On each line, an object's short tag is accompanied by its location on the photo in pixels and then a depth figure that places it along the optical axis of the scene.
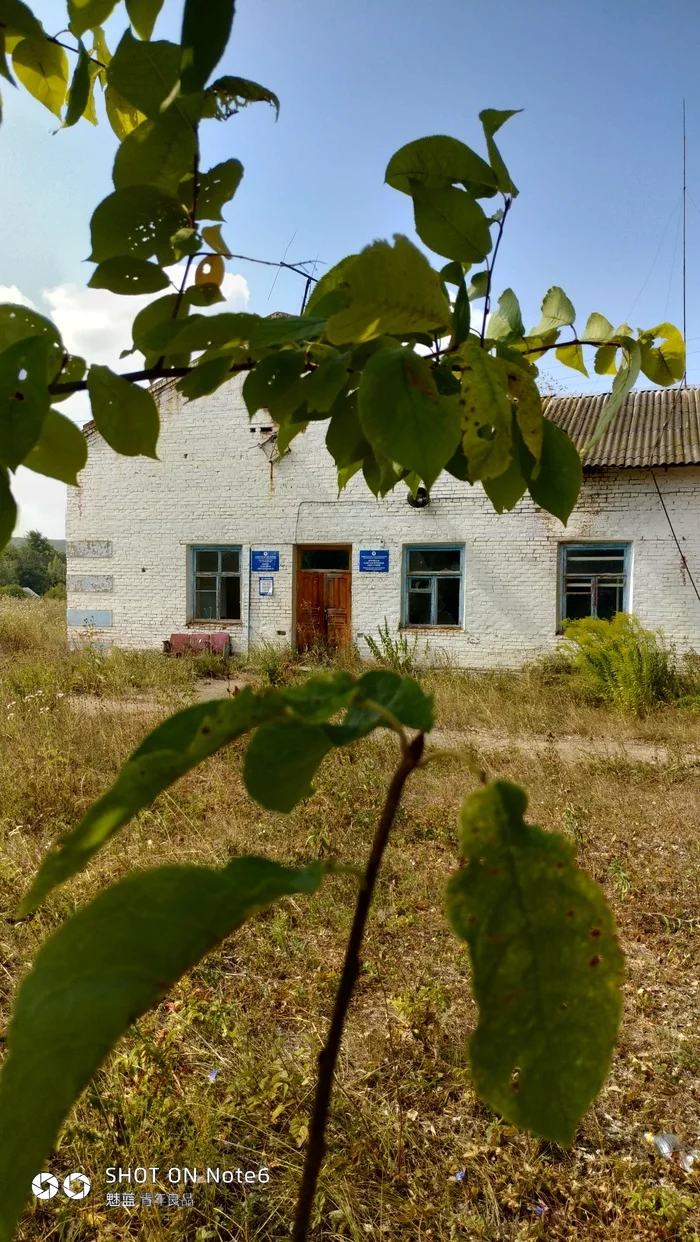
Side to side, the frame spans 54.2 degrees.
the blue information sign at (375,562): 10.56
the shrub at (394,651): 9.36
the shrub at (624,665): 7.90
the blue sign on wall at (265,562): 11.11
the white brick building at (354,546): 9.49
